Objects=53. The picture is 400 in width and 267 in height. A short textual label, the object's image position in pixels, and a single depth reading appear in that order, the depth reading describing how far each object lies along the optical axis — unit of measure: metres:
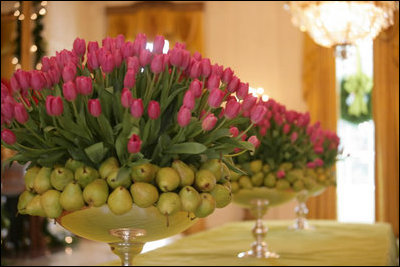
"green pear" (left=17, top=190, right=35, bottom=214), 2.40
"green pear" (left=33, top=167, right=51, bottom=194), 2.34
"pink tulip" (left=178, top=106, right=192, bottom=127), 2.23
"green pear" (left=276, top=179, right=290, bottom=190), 4.10
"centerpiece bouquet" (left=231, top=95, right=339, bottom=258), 4.03
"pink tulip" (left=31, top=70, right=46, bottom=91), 2.30
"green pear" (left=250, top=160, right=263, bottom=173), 4.00
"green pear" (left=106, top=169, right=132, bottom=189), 2.27
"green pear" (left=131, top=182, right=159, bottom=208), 2.27
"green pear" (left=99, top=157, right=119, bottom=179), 2.29
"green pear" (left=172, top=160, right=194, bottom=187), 2.33
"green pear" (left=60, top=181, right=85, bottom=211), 2.29
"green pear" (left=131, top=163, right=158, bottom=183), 2.28
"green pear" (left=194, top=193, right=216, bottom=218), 2.35
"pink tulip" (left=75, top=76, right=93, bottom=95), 2.24
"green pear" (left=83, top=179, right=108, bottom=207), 2.27
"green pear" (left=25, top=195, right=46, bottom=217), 2.35
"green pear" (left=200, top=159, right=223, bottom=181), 2.41
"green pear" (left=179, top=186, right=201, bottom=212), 2.30
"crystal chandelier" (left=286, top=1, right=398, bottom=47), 9.70
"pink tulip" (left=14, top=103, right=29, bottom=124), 2.27
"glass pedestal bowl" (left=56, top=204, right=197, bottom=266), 2.33
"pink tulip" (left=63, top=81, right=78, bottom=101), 2.23
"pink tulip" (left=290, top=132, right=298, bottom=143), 4.04
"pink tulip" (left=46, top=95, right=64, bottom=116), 2.22
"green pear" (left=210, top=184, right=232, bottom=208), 2.42
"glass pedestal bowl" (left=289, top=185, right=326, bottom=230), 5.71
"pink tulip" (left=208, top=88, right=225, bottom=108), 2.30
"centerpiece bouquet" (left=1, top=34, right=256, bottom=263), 2.27
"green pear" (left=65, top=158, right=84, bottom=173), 2.32
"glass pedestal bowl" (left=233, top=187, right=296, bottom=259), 4.04
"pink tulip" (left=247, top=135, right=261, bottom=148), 2.54
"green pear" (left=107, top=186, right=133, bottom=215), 2.26
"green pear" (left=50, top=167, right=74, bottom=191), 2.30
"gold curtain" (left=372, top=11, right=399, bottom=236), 14.84
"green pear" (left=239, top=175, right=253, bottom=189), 4.00
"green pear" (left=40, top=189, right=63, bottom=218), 2.31
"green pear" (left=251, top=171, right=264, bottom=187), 4.02
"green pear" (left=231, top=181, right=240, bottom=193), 4.03
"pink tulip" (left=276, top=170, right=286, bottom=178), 4.10
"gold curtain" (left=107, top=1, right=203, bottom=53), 16.72
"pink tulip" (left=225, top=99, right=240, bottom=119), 2.35
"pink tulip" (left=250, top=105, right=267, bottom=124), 2.42
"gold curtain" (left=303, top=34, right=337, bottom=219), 15.22
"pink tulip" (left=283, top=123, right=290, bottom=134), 4.09
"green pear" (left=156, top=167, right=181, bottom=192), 2.28
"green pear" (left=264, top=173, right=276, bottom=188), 4.05
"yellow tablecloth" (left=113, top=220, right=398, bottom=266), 3.88
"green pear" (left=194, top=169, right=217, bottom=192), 2.36
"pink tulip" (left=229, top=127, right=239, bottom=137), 2.59
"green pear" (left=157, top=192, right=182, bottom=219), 2.29
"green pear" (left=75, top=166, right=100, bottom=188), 2.29
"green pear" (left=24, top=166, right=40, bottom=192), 2.39
